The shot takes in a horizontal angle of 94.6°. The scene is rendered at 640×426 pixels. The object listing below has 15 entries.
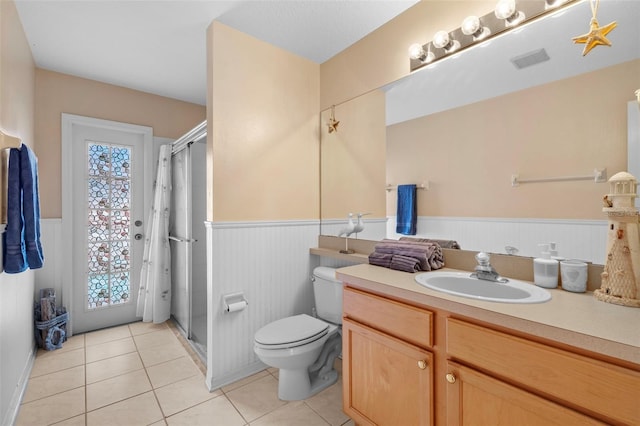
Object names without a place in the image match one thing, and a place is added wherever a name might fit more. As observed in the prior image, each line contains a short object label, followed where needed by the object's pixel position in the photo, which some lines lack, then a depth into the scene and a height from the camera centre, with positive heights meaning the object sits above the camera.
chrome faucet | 1.33 -0.28
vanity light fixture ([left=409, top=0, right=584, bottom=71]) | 1.37 +0.94
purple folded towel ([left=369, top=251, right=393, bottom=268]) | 1.65 -0.28
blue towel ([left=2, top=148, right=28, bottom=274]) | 1.41 -0.08
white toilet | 1.73 -0.81
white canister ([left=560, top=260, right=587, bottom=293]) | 1.18 -0.27
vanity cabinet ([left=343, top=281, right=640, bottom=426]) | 0.81 -0.56
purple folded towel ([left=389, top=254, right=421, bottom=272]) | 1.54 -0.28
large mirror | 1.20 +0.37
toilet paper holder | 1.98 -0.63
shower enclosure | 2.64 -0.25
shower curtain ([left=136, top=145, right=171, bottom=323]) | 2.89 -0.45
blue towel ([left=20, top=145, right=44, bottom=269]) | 1.51 +0.02
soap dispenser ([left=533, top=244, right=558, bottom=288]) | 1.25 -0.26
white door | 2.76 -0.05
